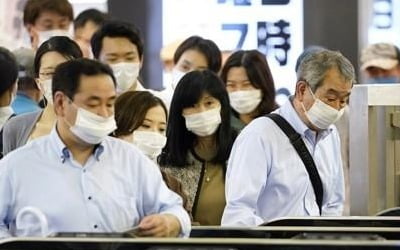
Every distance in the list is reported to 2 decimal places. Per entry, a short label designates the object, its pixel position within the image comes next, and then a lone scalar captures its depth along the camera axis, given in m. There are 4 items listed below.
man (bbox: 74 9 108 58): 11.27
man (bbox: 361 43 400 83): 12.43
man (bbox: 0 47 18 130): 8.82
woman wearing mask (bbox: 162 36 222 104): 10.11
